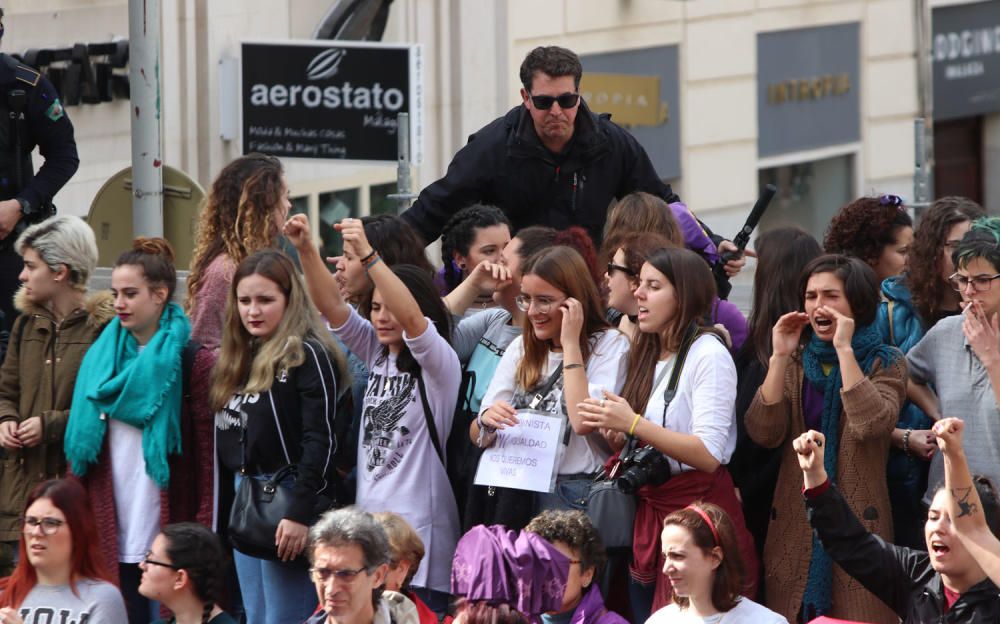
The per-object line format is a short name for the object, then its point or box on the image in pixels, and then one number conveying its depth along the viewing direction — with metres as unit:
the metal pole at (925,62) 43.78
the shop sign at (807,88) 41.00
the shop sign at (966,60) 45.03
